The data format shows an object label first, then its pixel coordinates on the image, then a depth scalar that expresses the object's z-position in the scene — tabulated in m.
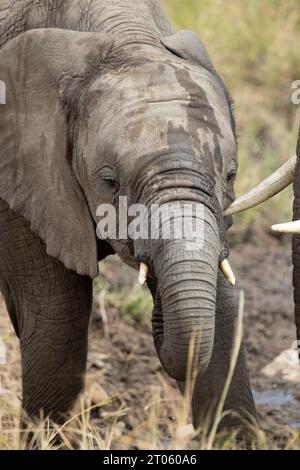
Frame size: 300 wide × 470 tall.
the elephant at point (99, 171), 10.72
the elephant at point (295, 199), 11.09
